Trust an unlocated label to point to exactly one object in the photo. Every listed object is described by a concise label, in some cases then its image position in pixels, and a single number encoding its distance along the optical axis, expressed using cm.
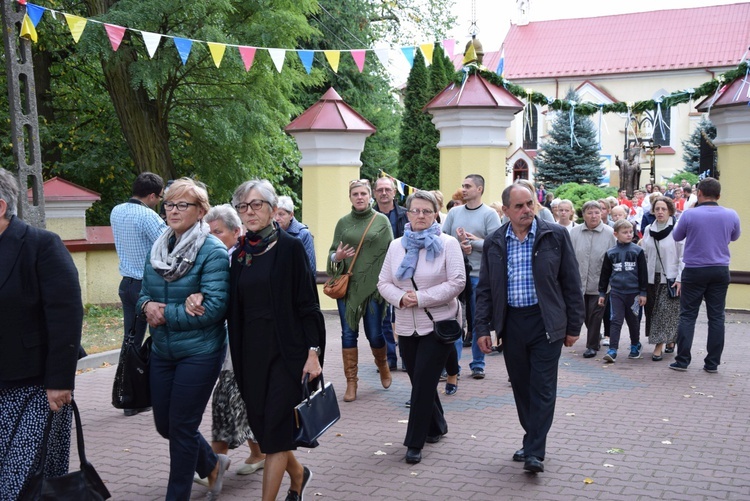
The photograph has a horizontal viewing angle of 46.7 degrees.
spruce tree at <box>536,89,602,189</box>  4447
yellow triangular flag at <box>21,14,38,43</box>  959
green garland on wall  1309
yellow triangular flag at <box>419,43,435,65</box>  1158
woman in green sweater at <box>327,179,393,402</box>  766
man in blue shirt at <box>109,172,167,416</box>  695
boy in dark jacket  971
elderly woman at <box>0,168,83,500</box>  404
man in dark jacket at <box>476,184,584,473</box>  558
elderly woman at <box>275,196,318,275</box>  790
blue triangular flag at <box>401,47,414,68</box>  1175
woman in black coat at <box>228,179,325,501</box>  458
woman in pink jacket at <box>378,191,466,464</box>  591
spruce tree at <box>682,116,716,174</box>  4862
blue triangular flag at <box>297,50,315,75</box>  1199
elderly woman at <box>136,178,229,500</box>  459
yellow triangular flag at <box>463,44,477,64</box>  1291
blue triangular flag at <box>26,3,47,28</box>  982
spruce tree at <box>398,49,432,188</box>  2670
